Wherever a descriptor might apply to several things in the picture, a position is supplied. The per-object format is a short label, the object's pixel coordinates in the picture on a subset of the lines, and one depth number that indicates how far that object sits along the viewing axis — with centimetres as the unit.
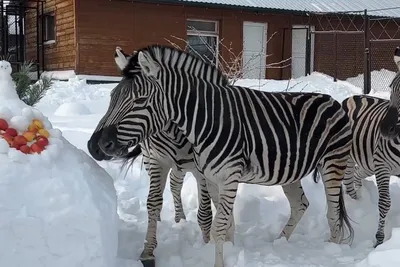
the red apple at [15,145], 374
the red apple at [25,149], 373
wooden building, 1672
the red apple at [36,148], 377
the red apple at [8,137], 374
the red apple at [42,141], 385
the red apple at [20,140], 377
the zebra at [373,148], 538
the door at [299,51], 1984
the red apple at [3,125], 381
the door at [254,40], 1900
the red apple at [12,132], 379
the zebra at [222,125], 436
